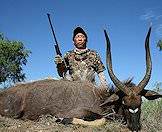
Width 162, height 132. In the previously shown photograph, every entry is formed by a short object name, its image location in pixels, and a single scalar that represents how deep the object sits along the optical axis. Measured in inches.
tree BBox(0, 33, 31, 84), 434.4
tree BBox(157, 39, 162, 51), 357.7
